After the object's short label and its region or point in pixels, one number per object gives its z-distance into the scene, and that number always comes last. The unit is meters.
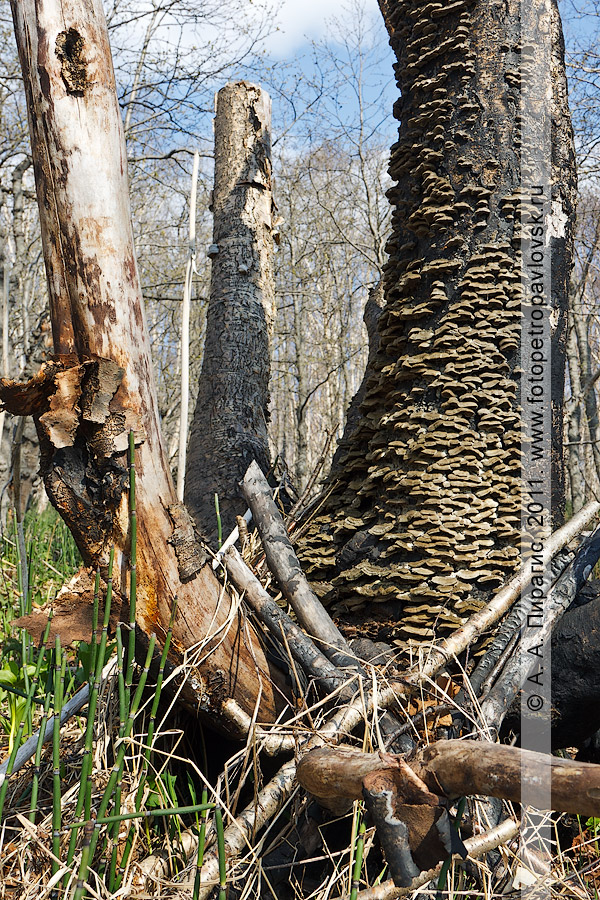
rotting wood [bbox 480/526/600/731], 1.92
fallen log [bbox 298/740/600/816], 1.05
